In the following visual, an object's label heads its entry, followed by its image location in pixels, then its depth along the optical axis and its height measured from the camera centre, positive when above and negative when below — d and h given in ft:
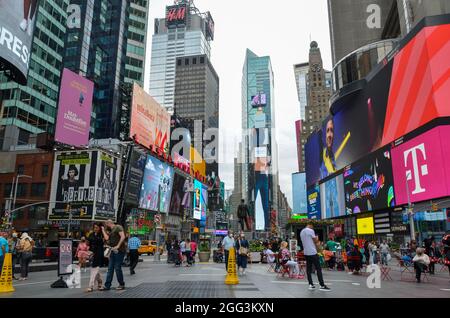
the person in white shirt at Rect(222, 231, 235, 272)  52.35 -1.07
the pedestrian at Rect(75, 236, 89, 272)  45.73 -2.21
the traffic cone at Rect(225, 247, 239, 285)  37.29 -3.83
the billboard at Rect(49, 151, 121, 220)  150.30 +21.19
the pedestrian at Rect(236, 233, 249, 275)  54.85 -2.72
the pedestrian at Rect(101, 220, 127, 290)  31.27 -1.77
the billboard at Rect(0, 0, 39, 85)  98.07 +57.98
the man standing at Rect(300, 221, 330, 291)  32.27 -1.30
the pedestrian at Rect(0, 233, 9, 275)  40.16 -1.51
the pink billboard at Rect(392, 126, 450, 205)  85.25 +17.92
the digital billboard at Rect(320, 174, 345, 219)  164.38 +18.78
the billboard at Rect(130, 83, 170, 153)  169.17 +58.50
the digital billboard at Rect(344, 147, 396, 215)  114.32 +18.53
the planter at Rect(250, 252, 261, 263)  89.20 -5.52
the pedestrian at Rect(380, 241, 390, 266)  76.43 -4.08
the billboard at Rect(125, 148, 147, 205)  168.76 +28.13
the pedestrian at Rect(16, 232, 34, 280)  47.21 -2.21
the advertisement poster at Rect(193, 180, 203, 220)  288.51 +28.73
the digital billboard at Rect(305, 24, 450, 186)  90.89 +42.87
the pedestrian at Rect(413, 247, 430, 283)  44.50 -3.26
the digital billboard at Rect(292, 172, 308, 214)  328.49 +39.36
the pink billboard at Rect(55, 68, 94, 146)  129.49 +46.76
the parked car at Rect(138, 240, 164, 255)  151.23 -5.75
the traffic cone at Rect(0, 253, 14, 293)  32.56 -3.85
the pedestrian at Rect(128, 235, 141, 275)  53.93 -2.24
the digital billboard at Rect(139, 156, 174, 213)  186.39 +27.81
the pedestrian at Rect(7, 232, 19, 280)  53.46 -1.74
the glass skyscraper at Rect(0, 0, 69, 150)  217.56 +98.20
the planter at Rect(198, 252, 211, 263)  90.38 -5.59
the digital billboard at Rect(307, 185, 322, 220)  212.41 +20.12
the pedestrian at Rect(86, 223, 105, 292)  32.15 -1.84
